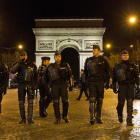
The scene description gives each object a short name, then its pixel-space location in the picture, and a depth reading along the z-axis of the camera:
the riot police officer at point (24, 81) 7.38
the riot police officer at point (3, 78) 7.96
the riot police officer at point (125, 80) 7.18
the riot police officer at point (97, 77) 7.22
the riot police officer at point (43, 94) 8.48
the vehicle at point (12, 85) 35.75
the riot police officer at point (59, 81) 7.42
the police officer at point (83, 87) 15.51
